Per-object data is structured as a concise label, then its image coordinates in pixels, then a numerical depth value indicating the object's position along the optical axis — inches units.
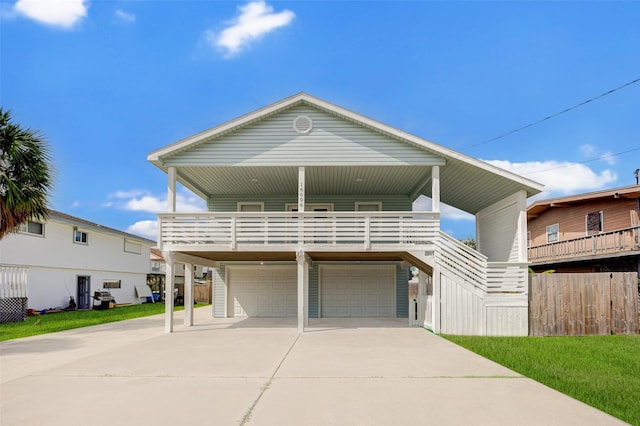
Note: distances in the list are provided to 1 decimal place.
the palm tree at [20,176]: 559.2
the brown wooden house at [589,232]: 788.6
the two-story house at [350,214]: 507.2
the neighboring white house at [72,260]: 837.2
